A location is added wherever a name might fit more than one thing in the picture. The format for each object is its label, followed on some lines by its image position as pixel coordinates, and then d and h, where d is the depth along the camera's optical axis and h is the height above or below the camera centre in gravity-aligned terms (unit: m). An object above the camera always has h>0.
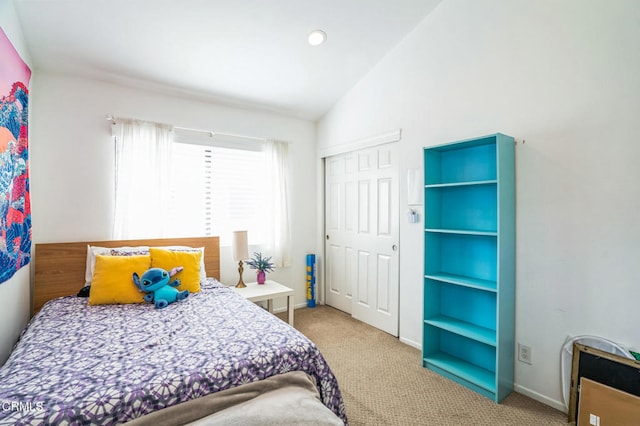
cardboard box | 1.53 -1.01
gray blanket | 1.17 -0.81
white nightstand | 2.92 -0.78
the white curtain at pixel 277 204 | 3.65 +0.12
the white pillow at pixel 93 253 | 2.51 -0.34
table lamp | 3.10 -0.33
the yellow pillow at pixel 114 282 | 2.22 -0.52
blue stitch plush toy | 2.25 -0.55
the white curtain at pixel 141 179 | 2.77 +0.33
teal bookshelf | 2.09 -0.39
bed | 1.13 -0.68
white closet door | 3.14 -0.23
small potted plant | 3.32 -0.57
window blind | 3.17 +0.25
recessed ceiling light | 2.62 +1.56
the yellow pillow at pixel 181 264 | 2.48 -0.42
